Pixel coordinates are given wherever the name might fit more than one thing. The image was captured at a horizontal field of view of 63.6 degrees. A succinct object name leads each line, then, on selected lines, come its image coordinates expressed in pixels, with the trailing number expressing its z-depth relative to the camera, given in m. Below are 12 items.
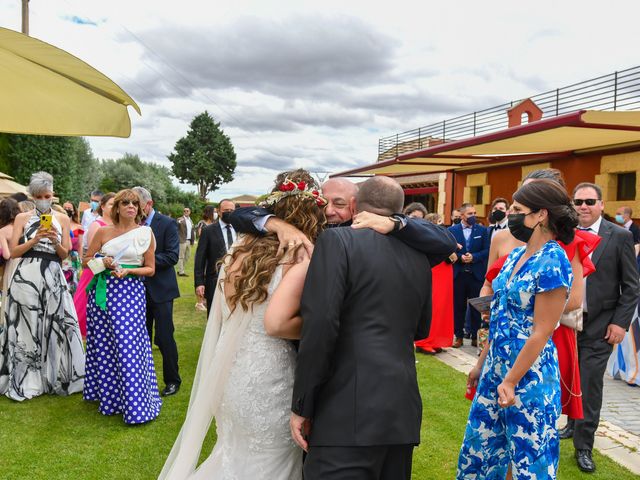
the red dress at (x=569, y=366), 3.12
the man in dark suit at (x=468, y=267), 8.21
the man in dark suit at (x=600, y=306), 4.01
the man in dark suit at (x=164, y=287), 5.21
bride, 2.51
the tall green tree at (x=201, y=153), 80.31
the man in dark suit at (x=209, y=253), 6.36
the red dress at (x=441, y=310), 7.54
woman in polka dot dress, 4.61
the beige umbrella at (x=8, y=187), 19.22
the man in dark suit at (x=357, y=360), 2.06
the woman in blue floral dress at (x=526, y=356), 2.62
